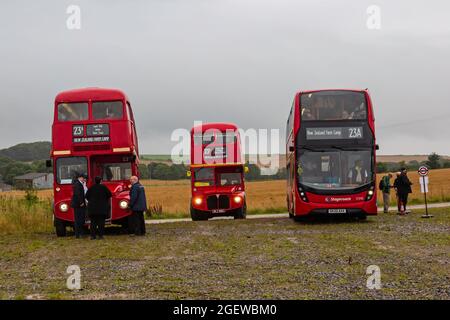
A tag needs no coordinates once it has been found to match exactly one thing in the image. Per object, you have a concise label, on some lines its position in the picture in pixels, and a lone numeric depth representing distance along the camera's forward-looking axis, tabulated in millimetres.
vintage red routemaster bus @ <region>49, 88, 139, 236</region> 21312
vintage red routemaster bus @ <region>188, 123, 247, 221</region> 30484
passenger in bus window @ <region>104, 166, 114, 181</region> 21922
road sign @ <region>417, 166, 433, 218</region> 26781
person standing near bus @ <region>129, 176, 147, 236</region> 20125
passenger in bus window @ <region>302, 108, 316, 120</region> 22594
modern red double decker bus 22609
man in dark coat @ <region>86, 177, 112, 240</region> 19344
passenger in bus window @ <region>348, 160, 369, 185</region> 22969
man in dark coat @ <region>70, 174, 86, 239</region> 20031
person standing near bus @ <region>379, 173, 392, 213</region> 30936
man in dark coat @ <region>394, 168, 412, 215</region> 28484
